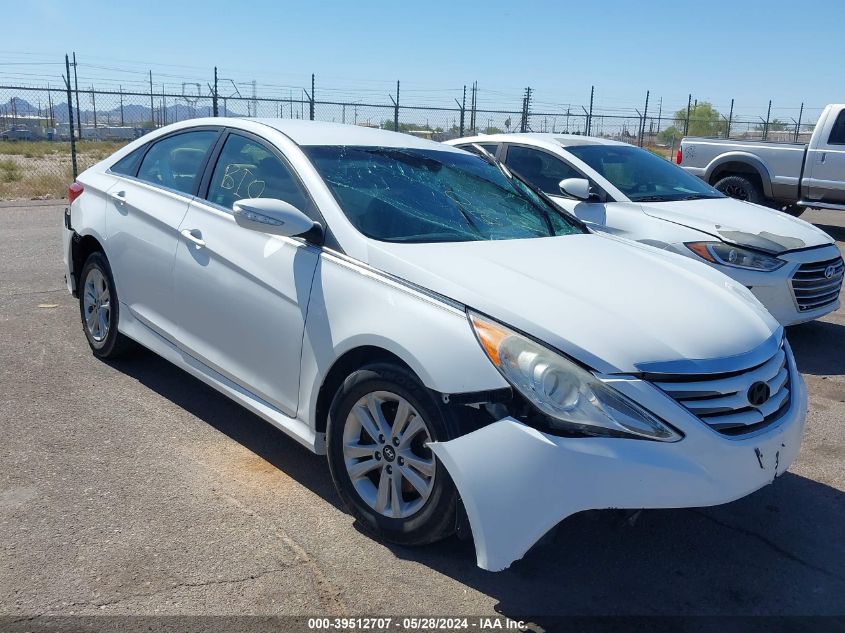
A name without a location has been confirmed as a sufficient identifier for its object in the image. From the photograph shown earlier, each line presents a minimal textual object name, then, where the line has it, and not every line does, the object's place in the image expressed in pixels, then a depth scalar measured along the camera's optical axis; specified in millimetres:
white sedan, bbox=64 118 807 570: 2758
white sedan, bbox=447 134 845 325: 6293
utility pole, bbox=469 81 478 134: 21386
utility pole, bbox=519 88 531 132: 20688
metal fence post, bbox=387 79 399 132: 19688
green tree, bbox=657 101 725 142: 27919
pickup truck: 12156
